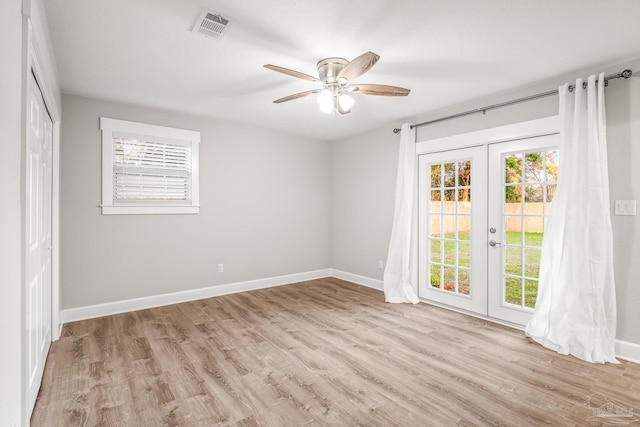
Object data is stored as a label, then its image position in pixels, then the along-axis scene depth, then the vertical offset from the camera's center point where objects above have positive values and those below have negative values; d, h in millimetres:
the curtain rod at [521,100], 2684 +1196
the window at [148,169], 3797 +567
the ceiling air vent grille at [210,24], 2104 +1309
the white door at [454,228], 3793 -191
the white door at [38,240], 2002 -198
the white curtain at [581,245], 2738 -286
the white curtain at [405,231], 4395 -249
